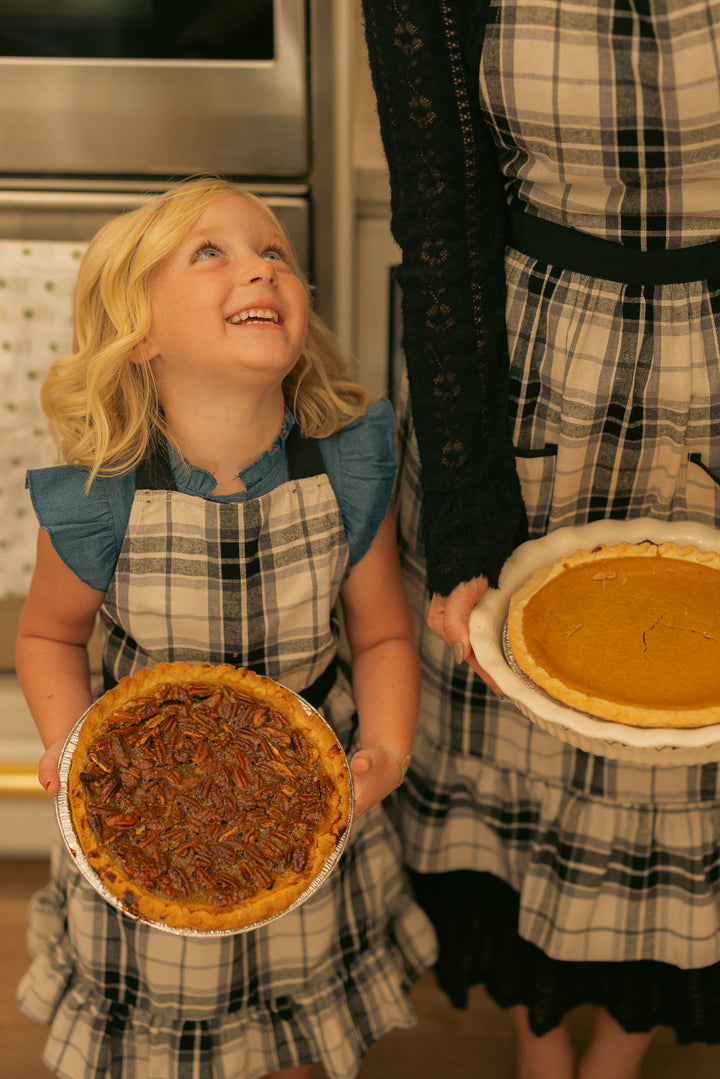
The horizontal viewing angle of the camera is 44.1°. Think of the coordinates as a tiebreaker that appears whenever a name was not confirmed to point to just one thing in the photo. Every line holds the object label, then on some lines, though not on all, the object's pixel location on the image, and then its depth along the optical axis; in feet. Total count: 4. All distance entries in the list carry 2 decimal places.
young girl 3.15
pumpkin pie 2.79
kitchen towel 4.11
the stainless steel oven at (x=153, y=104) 3.82
